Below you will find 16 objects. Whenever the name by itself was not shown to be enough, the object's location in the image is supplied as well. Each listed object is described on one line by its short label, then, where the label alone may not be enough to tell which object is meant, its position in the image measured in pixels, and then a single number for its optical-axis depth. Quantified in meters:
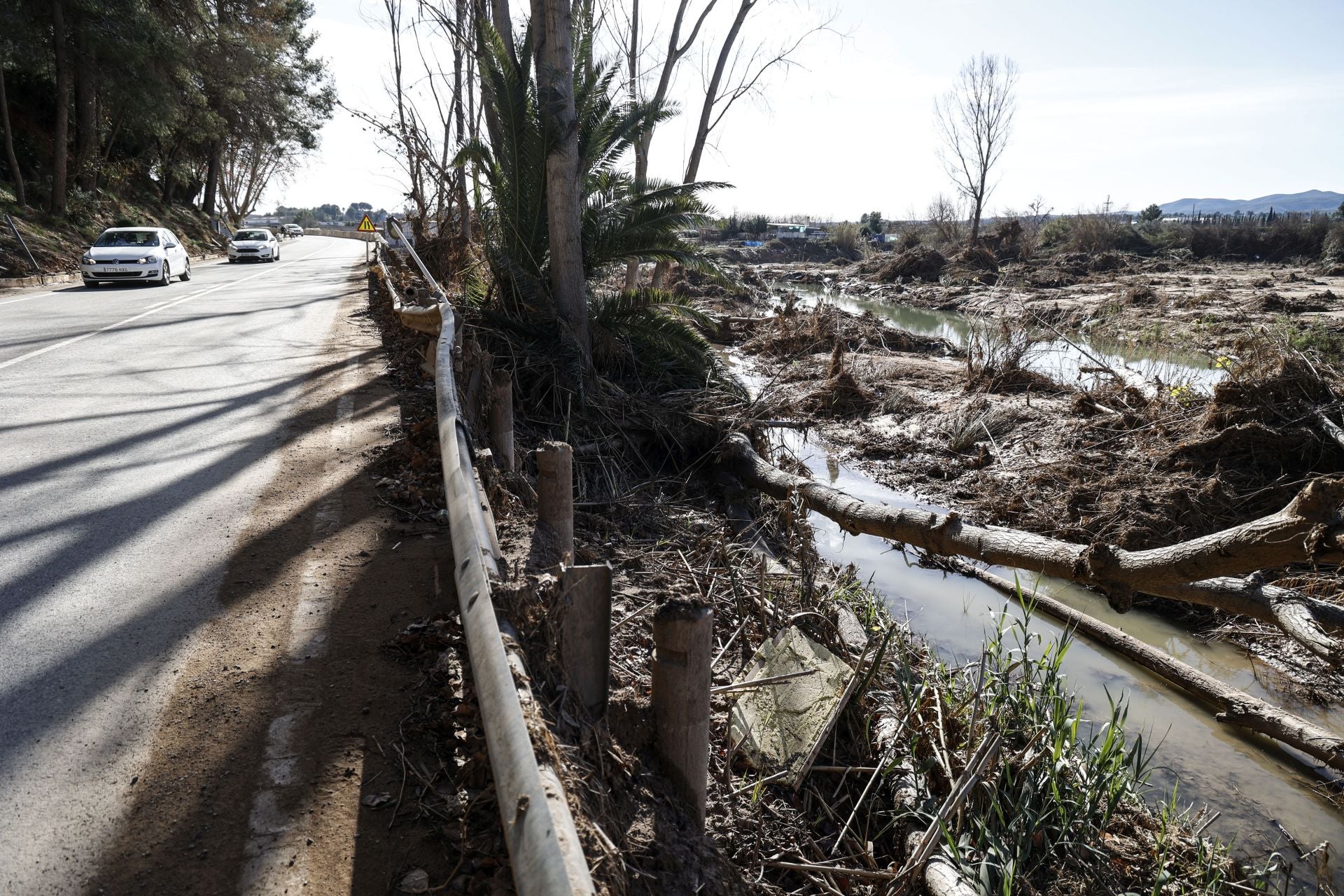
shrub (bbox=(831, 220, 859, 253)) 53.94
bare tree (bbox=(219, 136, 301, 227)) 50.66
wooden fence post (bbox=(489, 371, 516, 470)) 5.76
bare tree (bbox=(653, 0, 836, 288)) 17.11
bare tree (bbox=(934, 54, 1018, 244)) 45.81
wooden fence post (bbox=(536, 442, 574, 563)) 4.12
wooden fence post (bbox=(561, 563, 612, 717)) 2.73
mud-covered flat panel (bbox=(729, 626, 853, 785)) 4.14
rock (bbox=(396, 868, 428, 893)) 2.59
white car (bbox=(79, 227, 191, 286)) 19.53
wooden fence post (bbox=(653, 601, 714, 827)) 2.62
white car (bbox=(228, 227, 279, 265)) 33.75
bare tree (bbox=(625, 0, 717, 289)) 17.27
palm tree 9.28
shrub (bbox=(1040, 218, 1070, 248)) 45.28
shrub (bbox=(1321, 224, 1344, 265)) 36.88
